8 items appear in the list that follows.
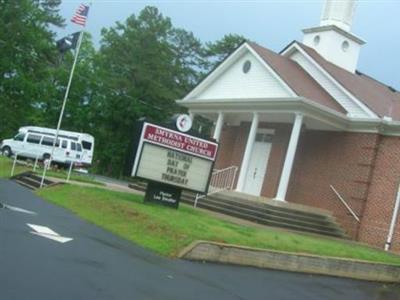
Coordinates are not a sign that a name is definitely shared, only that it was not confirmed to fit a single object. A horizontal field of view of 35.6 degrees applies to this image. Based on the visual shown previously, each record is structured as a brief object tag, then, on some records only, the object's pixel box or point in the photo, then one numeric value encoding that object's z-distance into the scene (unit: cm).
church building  2267
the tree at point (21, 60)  4866
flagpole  2703
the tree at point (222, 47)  5844
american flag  2658
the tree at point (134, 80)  5322
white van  3903
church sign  1727
